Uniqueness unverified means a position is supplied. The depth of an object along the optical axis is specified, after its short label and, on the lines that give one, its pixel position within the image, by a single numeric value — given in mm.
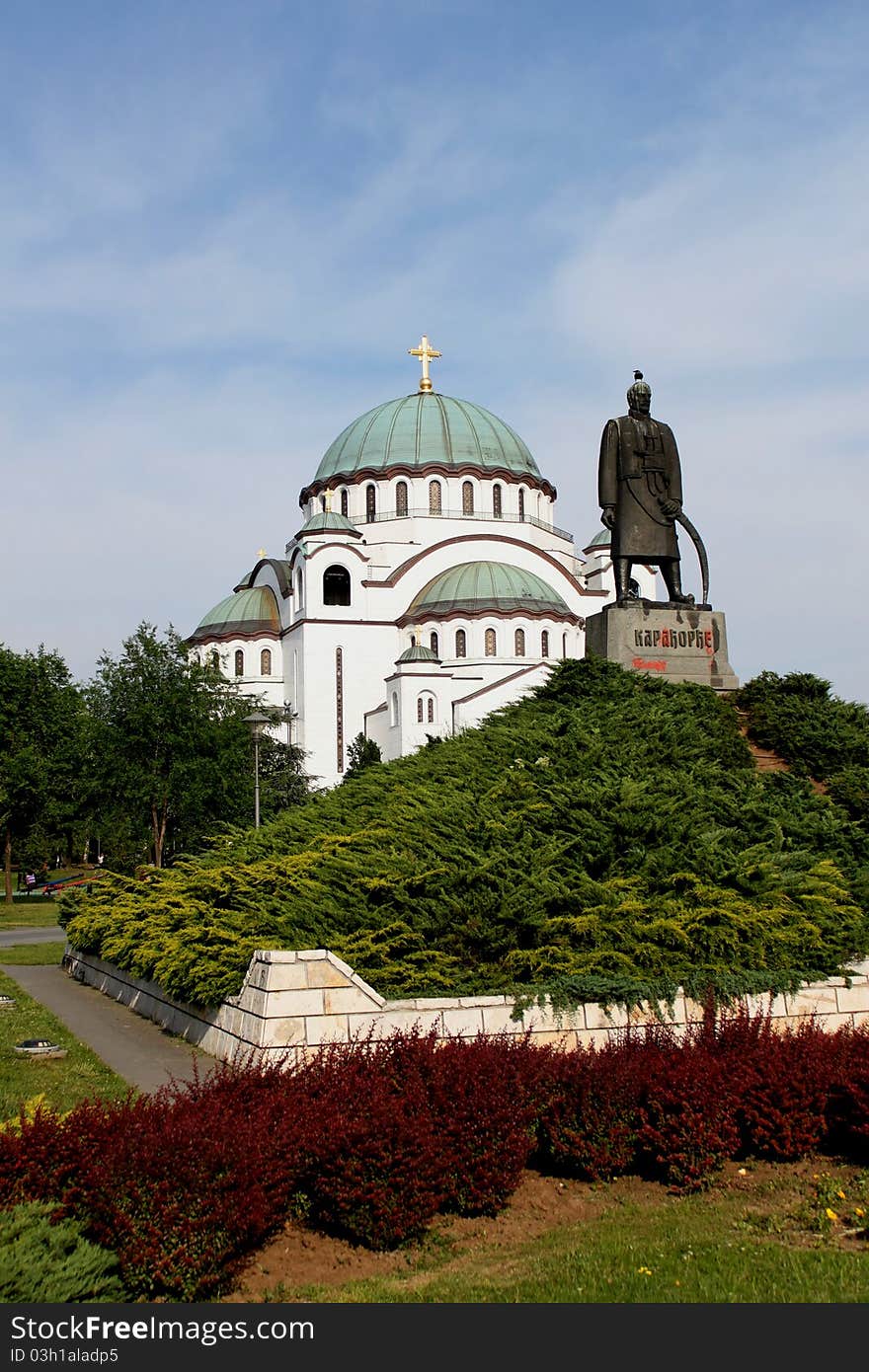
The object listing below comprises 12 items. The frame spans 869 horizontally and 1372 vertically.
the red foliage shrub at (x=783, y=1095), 7859
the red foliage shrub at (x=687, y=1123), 7539
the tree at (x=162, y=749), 35438
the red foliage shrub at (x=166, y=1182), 5797
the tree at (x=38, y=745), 44531
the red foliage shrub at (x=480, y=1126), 7070
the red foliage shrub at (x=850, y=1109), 7832
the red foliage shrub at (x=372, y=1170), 6609
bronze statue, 18109
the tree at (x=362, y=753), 49969
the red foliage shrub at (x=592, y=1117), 7625
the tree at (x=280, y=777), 44375
